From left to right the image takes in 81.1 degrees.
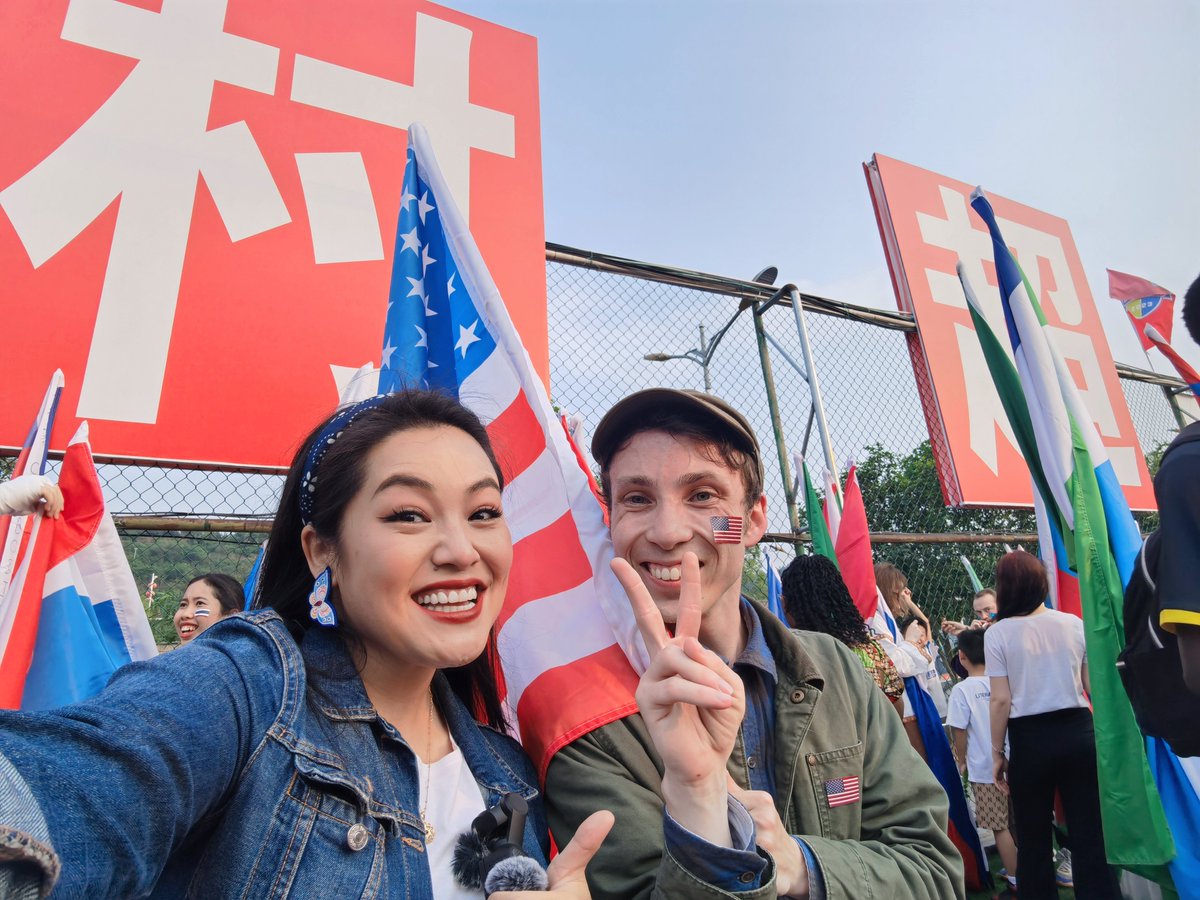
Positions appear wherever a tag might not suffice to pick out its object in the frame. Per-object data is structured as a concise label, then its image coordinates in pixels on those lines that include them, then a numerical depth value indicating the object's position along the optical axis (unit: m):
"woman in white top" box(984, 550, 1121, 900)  3.19
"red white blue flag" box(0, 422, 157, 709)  2.14
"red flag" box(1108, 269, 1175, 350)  4.05
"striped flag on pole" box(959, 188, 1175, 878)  2.39
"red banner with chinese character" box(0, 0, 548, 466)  3.31
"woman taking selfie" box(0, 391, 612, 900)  0.74
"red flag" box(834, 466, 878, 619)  4.36
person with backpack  1.55
